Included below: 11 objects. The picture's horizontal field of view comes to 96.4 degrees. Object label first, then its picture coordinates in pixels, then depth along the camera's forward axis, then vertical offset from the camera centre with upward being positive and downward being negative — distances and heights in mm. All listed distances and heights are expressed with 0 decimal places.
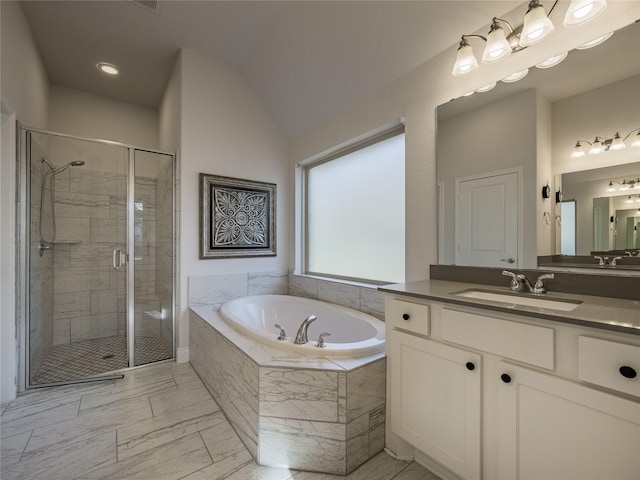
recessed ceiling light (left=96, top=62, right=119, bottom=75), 2812 +1731
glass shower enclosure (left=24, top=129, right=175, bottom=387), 2395 -158
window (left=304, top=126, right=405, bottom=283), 2283 +272
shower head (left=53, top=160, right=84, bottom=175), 2486 +672
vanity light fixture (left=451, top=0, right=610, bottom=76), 1152 +946
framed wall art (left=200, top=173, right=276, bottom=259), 2715 +234
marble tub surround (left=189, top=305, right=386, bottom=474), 1334 -816
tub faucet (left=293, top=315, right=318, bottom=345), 1598 -529
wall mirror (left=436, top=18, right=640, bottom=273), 1232 +369
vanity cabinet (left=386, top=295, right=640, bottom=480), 832 -553
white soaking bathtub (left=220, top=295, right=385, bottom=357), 1529 -603
